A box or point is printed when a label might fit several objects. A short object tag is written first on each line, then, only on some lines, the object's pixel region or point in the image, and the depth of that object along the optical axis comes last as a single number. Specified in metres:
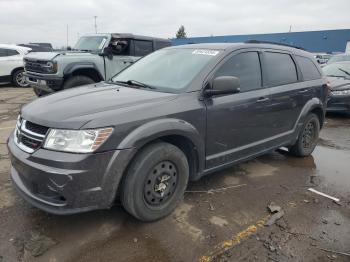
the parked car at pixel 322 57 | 23.80
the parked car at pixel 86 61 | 8.11
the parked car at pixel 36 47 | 18.58
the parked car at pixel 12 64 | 13.57
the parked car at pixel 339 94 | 9.01
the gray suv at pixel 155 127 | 2.79
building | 40.03
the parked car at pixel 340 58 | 12.71
